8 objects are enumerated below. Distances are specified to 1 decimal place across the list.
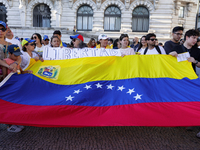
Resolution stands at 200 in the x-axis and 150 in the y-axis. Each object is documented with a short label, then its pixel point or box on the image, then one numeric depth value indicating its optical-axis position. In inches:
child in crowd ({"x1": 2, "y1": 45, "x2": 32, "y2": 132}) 151.4
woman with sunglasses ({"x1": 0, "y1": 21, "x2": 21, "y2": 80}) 161.0
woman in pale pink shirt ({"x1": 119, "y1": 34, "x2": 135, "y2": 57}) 200.6
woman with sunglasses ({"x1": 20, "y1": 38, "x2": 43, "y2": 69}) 182.2
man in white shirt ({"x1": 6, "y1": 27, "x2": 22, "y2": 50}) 229.2
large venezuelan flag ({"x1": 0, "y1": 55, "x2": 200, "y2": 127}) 125.3
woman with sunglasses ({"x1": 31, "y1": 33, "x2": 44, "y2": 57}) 241.8
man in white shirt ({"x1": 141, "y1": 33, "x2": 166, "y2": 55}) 195.9
